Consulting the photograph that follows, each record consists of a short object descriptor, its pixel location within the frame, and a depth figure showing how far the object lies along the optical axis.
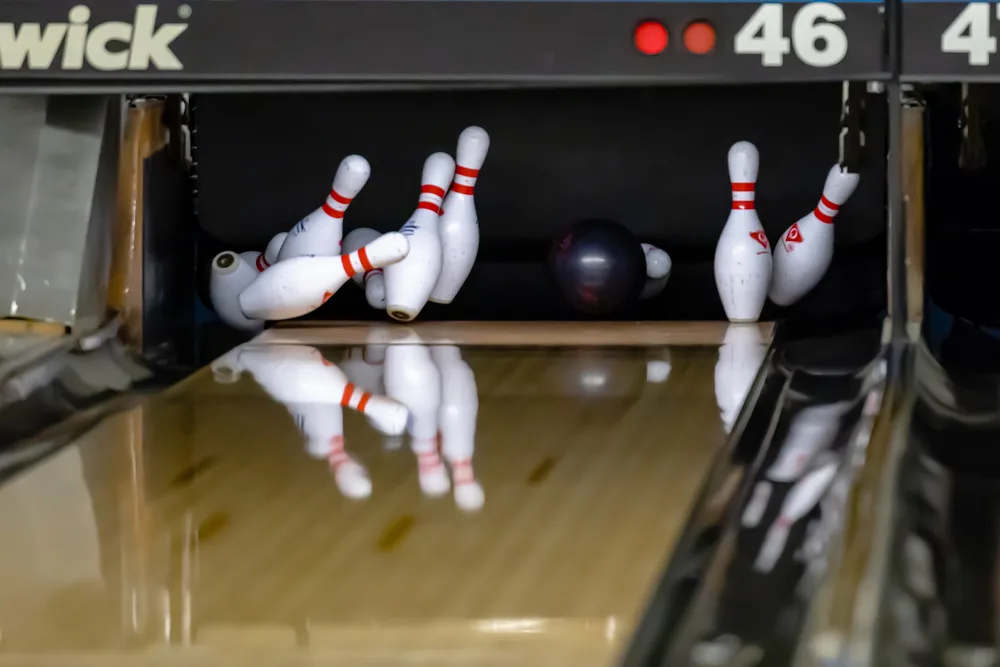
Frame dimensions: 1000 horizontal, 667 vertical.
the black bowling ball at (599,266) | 10.48
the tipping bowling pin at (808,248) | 10.52
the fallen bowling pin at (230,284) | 10.60
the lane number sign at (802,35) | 10.07
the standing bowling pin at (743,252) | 10.47
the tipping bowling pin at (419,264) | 10.45
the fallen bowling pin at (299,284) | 10.40
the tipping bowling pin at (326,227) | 10.53
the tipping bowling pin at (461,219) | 10.56
